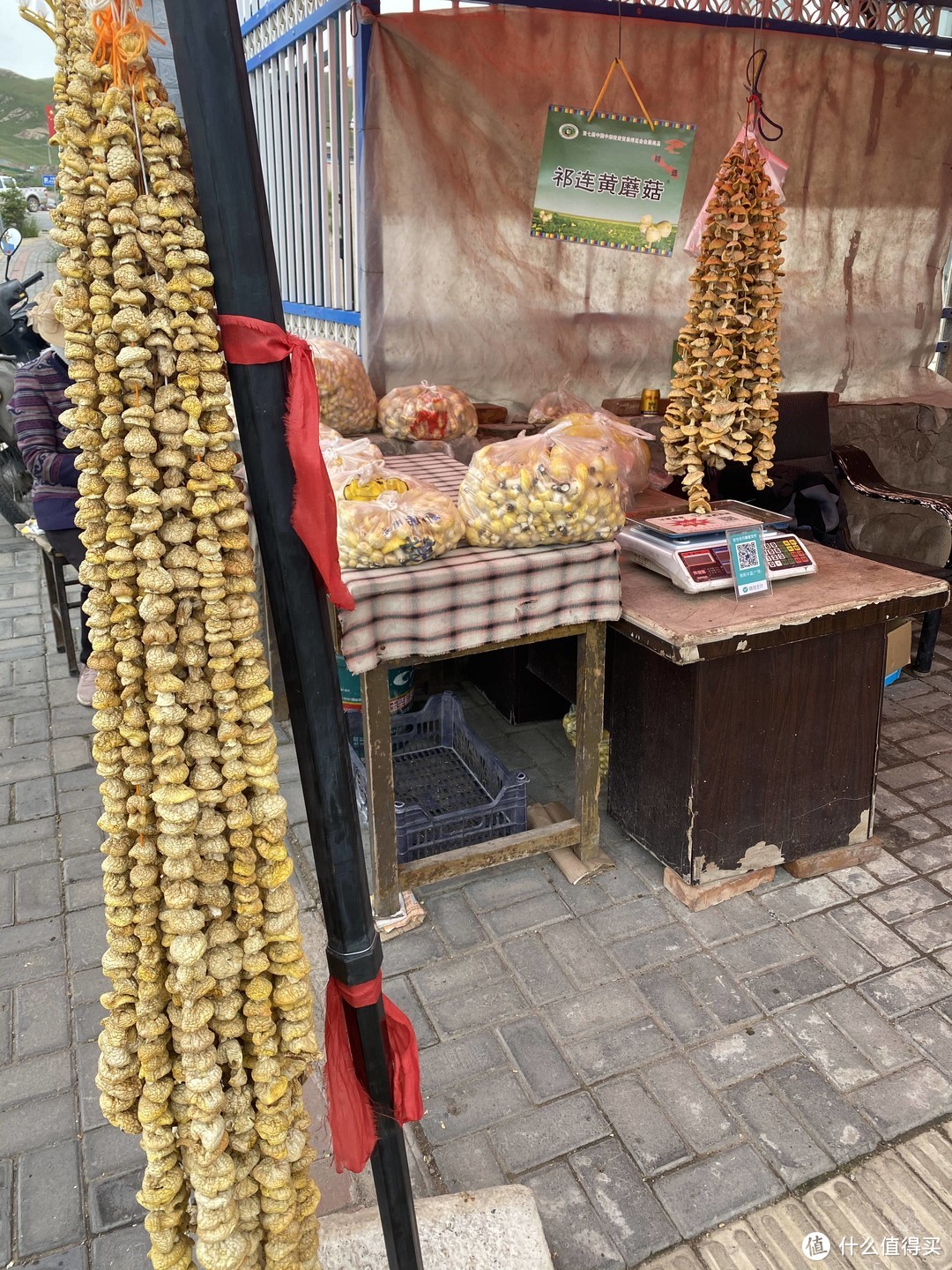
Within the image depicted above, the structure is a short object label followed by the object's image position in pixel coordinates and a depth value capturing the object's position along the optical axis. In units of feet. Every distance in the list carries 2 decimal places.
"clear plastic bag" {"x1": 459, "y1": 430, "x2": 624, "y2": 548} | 8.71
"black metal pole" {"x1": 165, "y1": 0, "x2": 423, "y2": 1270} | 3.10
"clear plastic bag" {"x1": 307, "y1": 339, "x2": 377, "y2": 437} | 13.23
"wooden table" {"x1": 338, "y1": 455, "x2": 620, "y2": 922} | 8.48
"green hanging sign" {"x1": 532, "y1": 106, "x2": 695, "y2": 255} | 15.14
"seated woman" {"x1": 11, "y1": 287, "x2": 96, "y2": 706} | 13.20
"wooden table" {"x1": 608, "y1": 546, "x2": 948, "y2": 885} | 8.89
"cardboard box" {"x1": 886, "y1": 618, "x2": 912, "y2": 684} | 13.28
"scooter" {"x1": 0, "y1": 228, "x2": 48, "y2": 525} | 22.90
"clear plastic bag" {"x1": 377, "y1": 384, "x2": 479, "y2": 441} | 13.73
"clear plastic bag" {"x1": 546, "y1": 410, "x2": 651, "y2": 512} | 11.37
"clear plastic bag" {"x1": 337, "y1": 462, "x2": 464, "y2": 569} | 8.45
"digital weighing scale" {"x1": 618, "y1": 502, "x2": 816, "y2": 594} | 9.46
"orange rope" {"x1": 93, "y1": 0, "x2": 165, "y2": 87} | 2.98
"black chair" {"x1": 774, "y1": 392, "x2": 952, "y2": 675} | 16.76
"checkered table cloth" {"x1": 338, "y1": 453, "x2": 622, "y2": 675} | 8.30
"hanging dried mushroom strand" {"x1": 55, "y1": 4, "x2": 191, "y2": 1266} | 3.06
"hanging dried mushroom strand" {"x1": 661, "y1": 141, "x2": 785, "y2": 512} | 9.48
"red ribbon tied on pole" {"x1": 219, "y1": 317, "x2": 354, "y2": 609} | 3.38
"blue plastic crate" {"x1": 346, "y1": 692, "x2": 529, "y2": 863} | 10.09
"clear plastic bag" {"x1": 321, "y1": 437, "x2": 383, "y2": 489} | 9.32
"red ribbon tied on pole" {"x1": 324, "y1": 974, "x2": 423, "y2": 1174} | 4.36
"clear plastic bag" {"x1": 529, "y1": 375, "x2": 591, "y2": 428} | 14.20
